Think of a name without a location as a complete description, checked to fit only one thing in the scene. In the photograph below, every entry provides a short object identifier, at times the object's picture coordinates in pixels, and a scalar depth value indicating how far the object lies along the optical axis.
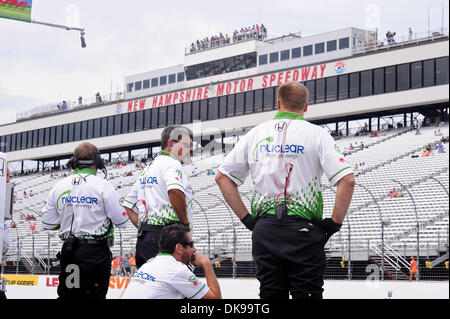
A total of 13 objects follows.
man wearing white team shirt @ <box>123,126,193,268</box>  6.38
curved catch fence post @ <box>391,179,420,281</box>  16.72
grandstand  23.44
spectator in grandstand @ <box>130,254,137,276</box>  20.91
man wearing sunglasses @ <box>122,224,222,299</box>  5.20
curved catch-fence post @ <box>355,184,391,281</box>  16.98
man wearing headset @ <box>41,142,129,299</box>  6.83
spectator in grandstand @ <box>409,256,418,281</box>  17.23
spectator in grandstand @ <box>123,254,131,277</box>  20.80
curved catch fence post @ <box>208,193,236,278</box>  19.39
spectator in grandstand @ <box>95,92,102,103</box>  57.97
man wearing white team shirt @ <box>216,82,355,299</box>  4.48
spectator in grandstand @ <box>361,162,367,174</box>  32.20
